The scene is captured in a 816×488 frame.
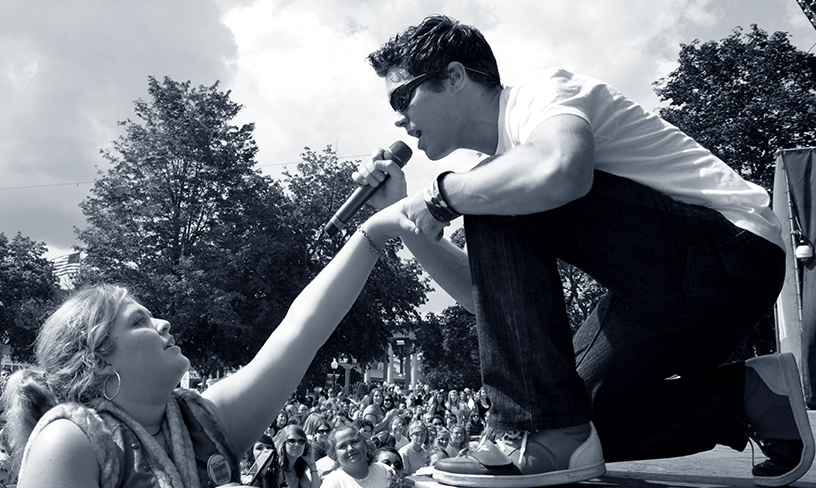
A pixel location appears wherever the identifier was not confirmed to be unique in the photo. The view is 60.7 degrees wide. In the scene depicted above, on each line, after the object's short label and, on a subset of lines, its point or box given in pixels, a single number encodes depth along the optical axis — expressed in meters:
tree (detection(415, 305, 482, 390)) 30.80
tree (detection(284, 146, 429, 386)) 27.22
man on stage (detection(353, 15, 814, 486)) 1.67
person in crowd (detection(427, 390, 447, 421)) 14.23
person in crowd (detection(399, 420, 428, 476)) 9.35
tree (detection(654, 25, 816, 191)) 22.19
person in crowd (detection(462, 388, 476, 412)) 24.77
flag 23.66
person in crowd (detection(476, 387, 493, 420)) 15.33
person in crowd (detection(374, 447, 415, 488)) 7.10
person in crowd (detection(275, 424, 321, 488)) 7.27
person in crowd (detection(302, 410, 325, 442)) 9.68
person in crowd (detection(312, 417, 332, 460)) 8.34
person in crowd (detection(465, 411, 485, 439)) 11.25
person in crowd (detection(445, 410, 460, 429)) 15.62
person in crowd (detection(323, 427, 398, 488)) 6.29
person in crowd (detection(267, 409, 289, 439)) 10.17
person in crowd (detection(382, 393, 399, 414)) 18.45
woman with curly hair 1.73
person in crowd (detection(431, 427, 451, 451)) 10.35
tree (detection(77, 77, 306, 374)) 22.66
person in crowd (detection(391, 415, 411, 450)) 11.05
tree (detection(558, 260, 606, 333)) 25.52
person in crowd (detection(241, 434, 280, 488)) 6.32
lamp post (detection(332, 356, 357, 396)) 29.11
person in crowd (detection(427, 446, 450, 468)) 8.84
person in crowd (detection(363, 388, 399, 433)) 12.13
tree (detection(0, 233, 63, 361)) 32.38
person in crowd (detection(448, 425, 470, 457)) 10.39
